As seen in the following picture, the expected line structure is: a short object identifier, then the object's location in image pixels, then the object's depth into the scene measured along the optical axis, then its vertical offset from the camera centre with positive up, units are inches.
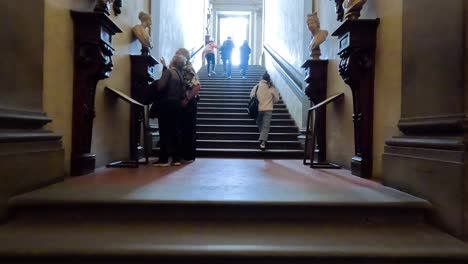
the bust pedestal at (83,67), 130.9 +22.8
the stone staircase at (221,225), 70.4 -22.8
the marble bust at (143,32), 196.8 +54.6
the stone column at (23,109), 88.1 +4.8
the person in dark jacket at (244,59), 476.2 +98.2
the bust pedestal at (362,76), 132.1 +21.8
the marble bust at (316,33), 189.8 +53.7
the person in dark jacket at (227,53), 465.4 +105.0
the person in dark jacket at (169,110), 169.8 +9.2
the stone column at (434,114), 77.6 +4.9
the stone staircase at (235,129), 227.9 +1.6
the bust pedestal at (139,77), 198.1 +29.4
